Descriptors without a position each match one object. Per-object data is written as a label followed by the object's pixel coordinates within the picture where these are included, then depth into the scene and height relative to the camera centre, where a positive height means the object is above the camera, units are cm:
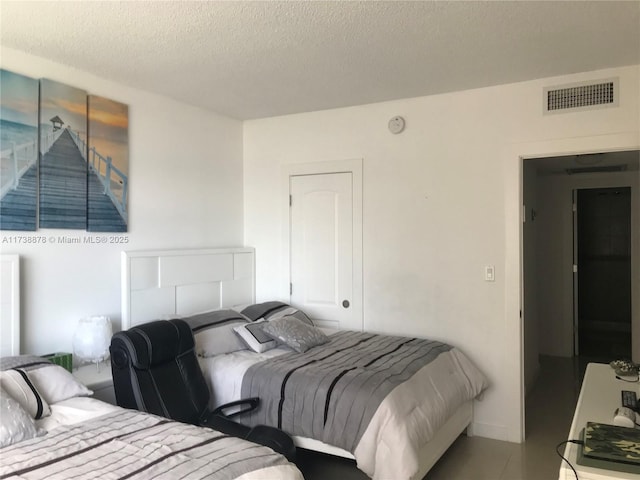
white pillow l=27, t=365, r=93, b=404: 248 -73
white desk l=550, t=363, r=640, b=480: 150 -72
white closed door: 431 -5
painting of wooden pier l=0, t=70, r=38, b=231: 285 +55
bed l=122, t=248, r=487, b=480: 264 -82
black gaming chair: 273 -81
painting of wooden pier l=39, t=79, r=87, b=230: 306 +56
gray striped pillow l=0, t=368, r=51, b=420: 228 -71
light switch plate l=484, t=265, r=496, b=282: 370 -23
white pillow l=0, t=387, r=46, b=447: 205 -78
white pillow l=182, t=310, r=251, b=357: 346 -65
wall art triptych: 288 +55
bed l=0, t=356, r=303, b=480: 182 -84
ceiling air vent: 328 +101
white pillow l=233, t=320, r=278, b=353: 359 -70
